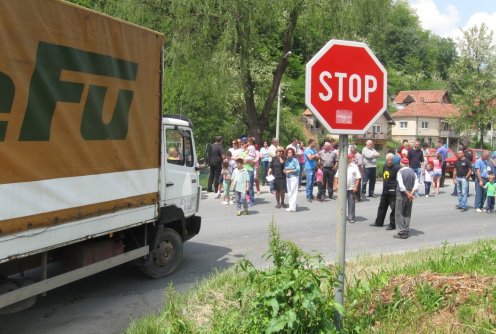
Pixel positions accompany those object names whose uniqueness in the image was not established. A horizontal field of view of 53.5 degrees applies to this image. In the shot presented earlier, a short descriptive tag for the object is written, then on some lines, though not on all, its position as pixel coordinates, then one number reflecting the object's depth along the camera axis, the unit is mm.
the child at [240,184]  11938
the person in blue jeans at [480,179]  13851
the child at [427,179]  17125
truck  4492
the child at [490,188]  13430
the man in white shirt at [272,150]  15817
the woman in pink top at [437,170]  17830
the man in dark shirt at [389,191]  10859
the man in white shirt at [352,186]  11312
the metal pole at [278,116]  31172
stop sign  3414
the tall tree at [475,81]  42844
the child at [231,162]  14656
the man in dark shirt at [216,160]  15352
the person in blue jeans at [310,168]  14769
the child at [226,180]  13852
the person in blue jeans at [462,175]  14048
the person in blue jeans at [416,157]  16781
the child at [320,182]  14945
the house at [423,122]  74312
